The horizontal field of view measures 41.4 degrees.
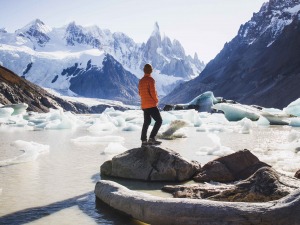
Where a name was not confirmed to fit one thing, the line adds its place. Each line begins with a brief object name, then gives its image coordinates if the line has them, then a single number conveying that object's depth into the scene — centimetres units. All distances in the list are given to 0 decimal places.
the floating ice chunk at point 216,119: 3681
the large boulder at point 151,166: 875
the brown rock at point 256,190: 602
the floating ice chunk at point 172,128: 2041
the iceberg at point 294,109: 3968
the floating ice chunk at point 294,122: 3317
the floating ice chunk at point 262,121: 3441
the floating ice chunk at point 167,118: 3356
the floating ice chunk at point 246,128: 2453
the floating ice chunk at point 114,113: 5046
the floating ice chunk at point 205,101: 5175
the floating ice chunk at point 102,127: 2762
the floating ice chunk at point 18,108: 4790
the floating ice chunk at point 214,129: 2623
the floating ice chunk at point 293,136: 1682
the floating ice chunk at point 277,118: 3606
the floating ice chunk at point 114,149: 1311
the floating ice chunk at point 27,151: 1089
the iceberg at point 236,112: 3922
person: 976
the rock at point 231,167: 880
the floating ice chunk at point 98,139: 1746
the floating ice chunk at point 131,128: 2670
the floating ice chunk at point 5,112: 3966
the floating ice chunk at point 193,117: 3152
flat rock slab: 471
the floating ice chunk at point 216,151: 1280
